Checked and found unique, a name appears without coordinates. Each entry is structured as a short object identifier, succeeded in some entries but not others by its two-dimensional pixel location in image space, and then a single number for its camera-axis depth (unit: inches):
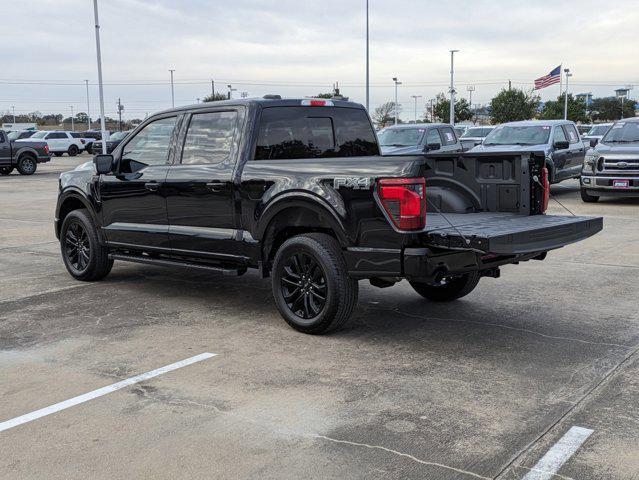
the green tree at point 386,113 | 3415.4
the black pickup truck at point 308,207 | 206.5
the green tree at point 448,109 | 2677.2
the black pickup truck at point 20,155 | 1160.2
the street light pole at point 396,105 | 2903.5
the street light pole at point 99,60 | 1472.7
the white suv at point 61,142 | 1996.8
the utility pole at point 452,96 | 2278.8
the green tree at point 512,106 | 2501.2
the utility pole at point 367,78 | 1556.3
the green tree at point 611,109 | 3181.6
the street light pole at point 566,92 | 2505.7
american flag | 1720.0
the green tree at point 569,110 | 2819.9
